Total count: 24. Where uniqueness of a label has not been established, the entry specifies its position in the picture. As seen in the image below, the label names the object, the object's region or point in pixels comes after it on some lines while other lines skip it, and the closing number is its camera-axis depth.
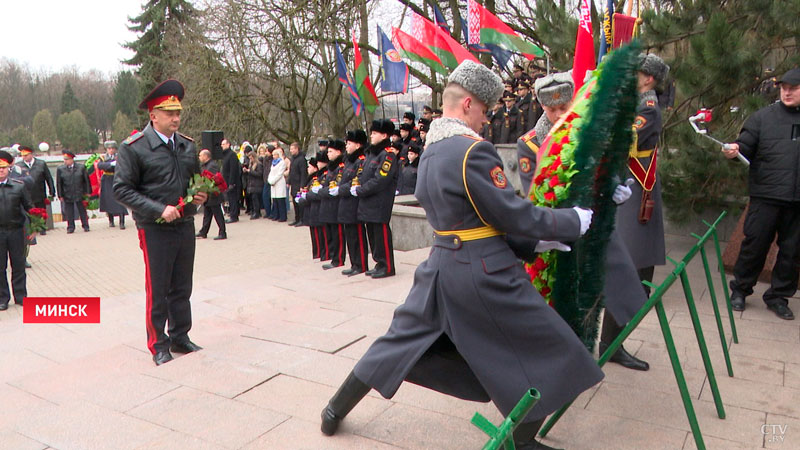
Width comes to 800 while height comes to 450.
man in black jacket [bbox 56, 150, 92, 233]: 16.02
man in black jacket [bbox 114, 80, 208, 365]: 4.70
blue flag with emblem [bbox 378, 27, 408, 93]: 13.35
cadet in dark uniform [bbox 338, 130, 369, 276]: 8.45
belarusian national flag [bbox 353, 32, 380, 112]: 13.68
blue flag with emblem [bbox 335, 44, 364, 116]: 14.25
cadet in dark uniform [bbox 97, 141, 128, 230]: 16.47
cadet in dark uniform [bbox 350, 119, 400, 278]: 7.95
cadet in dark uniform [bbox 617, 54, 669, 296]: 4.23
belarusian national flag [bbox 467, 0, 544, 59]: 11.09
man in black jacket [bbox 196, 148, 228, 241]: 13.12
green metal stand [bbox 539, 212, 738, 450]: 2.81
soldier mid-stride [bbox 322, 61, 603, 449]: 2.61
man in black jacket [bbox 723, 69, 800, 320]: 5.06
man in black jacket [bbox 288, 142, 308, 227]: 14.95
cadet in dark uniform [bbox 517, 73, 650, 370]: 3.50
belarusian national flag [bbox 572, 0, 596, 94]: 4.11
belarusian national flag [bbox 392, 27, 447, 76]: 11.49
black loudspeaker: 13.21
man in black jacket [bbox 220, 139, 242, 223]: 15.89
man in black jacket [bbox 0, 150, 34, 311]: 8.21
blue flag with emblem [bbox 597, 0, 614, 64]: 4.83
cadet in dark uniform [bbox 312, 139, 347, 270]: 9.03
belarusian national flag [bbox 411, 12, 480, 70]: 11.09
